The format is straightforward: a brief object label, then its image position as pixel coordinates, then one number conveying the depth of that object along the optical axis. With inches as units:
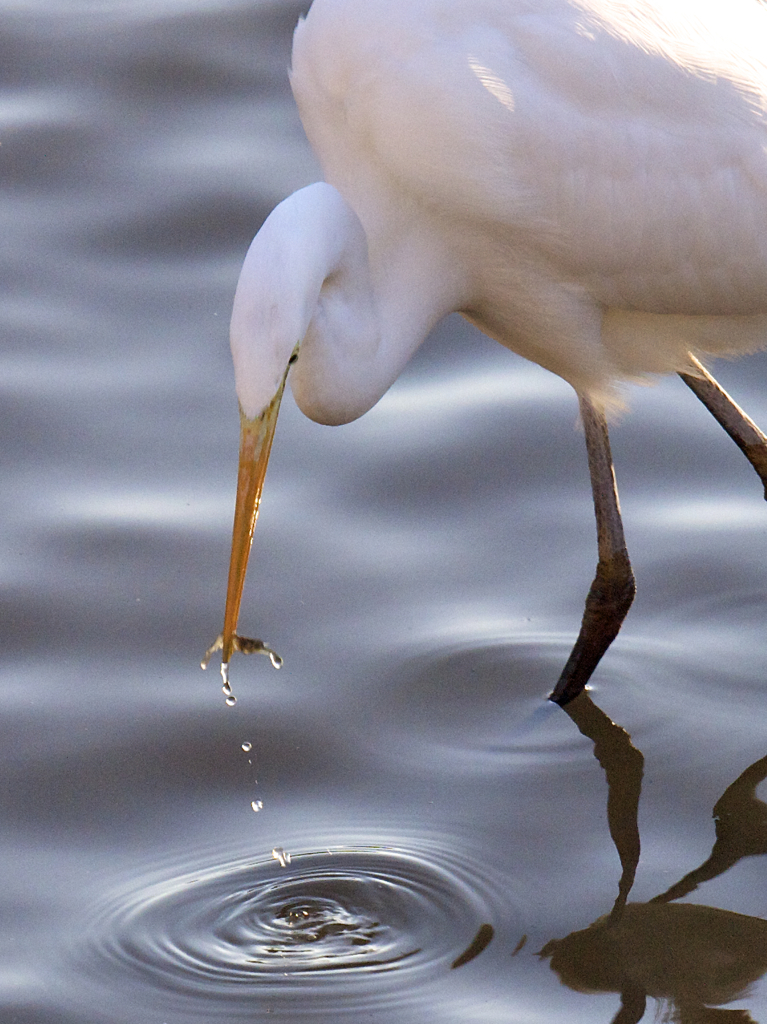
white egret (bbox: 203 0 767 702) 303.7
